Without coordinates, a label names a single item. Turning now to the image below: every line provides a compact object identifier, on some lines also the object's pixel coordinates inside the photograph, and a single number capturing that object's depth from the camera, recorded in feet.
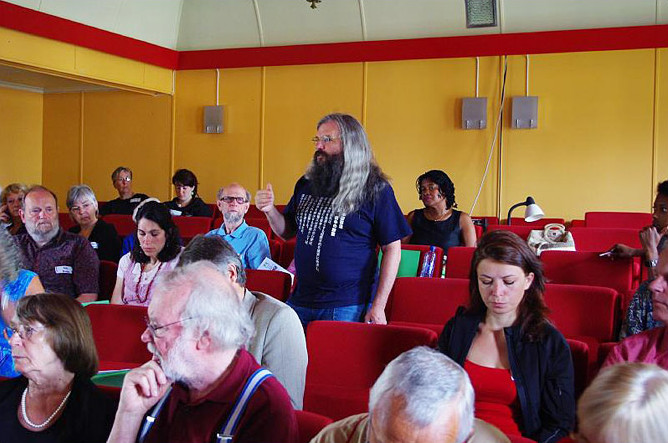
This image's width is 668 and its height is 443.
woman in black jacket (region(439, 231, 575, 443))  7.99
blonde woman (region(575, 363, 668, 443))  4.51
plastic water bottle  15.14
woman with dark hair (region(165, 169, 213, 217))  25.34
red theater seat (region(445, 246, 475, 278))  15.08
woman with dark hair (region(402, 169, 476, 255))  17.24
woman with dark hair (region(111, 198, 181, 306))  13.09
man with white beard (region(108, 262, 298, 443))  5.62
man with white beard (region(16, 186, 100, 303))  13.69
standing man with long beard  10.39
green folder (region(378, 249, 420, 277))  15.02
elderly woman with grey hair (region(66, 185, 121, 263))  16.69
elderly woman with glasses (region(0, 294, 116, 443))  6.71
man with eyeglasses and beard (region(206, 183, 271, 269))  14.58
